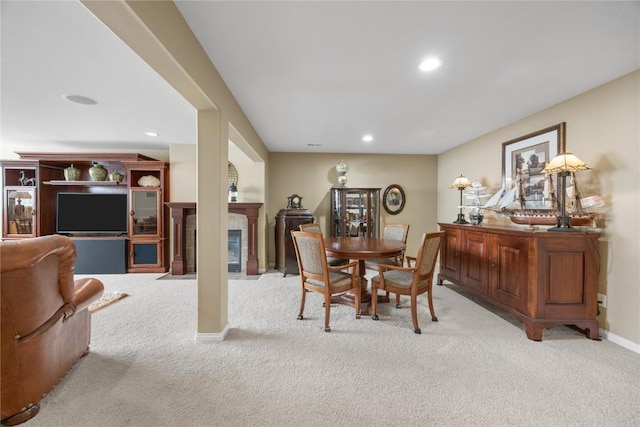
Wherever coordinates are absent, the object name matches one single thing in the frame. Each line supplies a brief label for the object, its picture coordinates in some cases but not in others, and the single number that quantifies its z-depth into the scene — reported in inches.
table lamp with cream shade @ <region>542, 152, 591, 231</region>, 87.4
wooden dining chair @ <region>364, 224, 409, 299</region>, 136.7
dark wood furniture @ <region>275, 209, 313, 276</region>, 173.9
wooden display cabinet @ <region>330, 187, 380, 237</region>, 190.1
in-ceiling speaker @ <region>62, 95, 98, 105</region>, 103.6
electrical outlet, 90.0
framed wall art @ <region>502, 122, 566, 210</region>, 108.6
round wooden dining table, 100.8
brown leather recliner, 52.0
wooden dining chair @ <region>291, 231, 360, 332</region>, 93.8
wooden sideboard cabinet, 88.0
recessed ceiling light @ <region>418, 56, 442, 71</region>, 76.3
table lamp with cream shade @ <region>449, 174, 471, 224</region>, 148.3
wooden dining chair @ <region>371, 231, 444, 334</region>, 94.6
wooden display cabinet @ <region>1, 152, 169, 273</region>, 174.2
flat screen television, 179.2
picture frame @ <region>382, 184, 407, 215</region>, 209.9
